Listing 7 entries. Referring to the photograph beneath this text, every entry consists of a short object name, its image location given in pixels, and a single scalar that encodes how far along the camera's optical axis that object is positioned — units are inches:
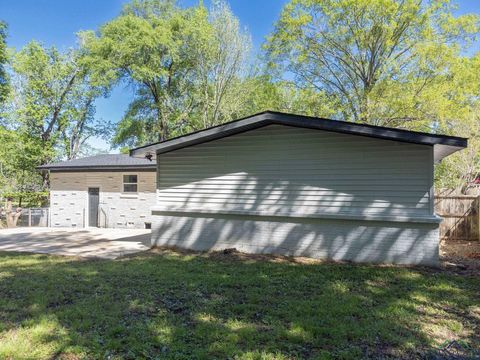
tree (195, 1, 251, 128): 751.1
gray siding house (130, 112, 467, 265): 257.6
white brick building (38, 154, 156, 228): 555.5
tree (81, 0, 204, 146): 779.4
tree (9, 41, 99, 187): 858.1
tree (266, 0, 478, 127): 513.3
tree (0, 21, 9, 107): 745.6
